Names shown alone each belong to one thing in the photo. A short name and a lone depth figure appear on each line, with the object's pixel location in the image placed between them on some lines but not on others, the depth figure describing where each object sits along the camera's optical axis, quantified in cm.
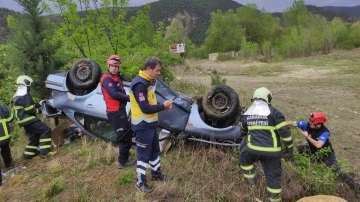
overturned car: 539
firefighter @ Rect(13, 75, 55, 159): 594
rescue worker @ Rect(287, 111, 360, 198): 510
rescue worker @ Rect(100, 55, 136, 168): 489
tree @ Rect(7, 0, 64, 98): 798
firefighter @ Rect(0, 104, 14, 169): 570
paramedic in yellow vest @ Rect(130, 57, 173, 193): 398
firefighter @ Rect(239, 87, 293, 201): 414
